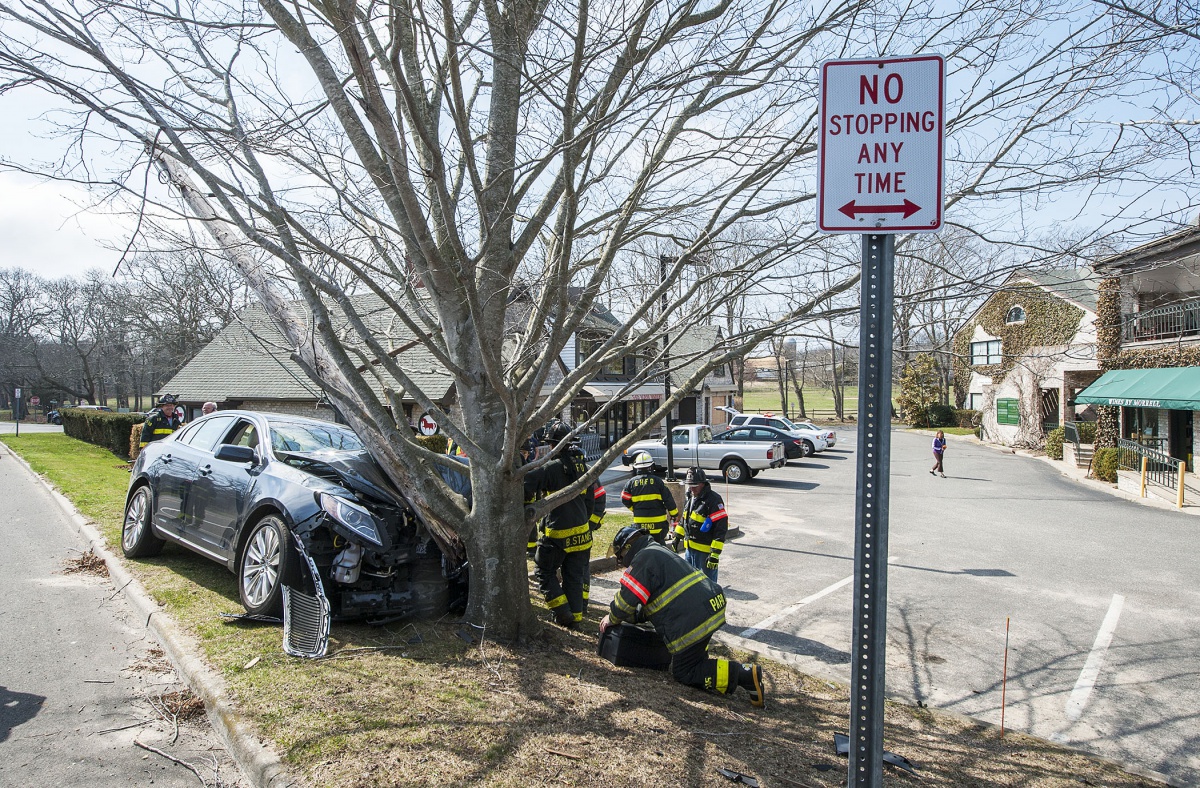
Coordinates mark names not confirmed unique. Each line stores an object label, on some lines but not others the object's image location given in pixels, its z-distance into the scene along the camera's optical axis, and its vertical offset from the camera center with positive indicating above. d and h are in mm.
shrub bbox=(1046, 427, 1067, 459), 27312 -1047
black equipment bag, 5141 -1756
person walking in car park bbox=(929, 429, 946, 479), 20948 -978
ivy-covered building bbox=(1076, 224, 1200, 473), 18484 +997
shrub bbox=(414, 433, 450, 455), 13287 -744
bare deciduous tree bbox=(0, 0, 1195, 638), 4258 +1468
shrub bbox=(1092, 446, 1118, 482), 20295 -1418
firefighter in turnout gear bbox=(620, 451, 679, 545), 7406 -1005
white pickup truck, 19703 -1276
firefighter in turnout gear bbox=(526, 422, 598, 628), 6109 -1227
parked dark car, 21844 -801
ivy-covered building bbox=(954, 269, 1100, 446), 26703 +1365
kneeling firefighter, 4840 -1439
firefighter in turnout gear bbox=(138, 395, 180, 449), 12516 -419
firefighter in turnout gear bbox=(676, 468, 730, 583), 7270 -1159
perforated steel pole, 2232 -468
